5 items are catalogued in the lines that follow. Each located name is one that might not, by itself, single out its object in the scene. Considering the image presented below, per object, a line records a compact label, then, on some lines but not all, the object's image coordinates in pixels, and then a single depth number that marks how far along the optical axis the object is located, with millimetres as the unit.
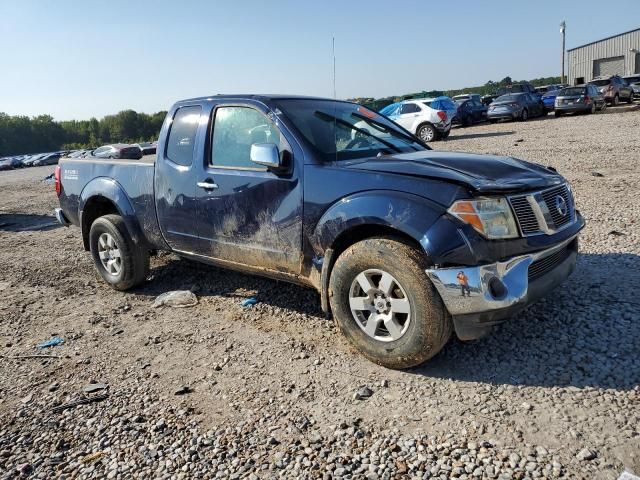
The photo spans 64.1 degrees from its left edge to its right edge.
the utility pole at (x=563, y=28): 48738
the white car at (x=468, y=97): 30217
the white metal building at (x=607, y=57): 50844
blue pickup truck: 3072
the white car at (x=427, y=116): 19922
